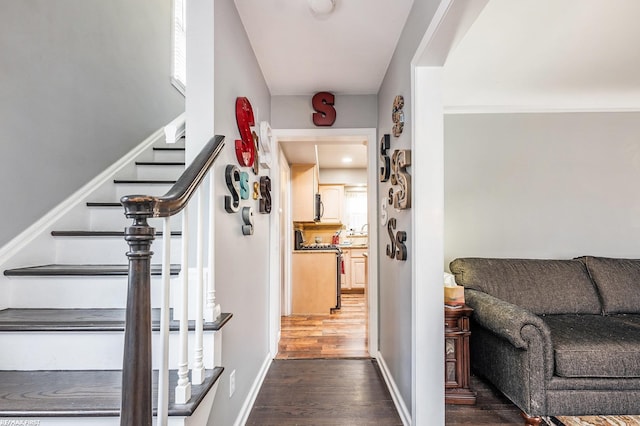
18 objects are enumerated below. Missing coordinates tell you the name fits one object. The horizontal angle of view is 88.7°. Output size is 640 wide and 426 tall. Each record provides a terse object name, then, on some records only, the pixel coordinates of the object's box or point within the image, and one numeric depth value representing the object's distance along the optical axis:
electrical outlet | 1.72
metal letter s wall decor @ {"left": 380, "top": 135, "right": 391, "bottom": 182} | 2.55
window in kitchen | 7.05
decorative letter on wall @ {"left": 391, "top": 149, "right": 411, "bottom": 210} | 1.88
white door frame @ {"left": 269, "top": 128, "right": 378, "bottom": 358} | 3.08
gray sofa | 1.89
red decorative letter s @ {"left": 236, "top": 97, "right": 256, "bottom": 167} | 1.87
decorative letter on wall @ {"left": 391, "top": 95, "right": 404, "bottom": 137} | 2.08
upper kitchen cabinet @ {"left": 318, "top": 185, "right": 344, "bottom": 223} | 6.15
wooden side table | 2.18
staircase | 1.06
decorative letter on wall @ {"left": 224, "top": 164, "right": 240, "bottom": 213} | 1.66
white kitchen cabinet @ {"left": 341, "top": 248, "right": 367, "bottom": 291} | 6.18
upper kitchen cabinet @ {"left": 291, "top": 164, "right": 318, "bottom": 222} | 5.05
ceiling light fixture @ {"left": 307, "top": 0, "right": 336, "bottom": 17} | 1.84
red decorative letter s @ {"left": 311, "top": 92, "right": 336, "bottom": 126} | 3.10
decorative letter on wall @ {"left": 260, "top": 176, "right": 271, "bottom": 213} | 2.59
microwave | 5.10
